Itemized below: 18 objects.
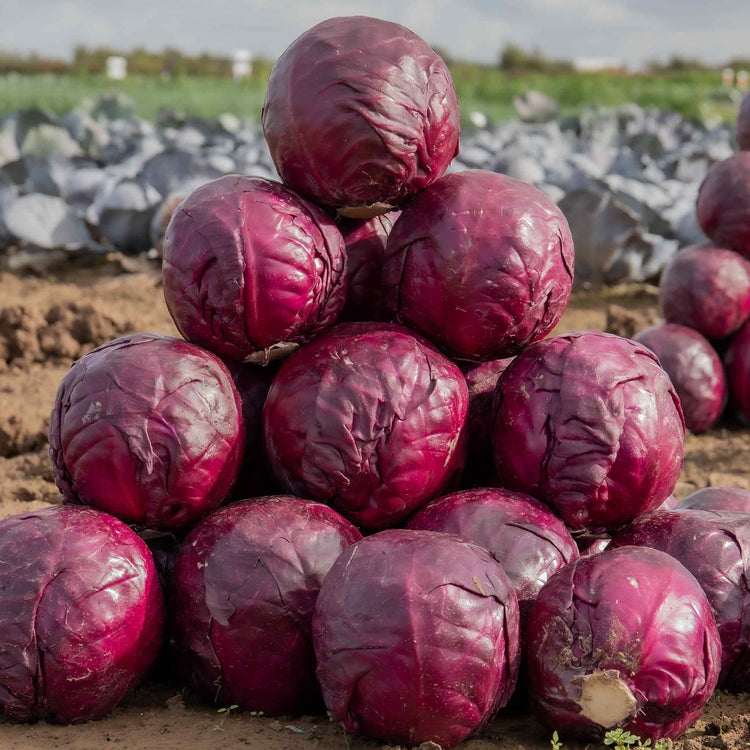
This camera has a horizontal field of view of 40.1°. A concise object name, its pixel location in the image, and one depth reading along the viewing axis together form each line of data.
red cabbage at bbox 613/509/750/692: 2.70
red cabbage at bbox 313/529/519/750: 2.24
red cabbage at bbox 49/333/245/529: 2.59
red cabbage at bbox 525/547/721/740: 2.29
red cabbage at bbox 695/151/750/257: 5.28
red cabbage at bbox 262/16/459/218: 2.70
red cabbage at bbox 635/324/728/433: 5.34
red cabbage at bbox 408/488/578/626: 2.55
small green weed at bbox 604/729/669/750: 2.28
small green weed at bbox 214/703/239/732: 2.49
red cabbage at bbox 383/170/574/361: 2.74
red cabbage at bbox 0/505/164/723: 2.41
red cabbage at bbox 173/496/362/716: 2.51
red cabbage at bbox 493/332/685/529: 2.67
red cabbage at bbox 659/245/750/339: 5.38
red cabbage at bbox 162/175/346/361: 2.66
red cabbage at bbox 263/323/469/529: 2.61
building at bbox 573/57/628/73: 47.56
